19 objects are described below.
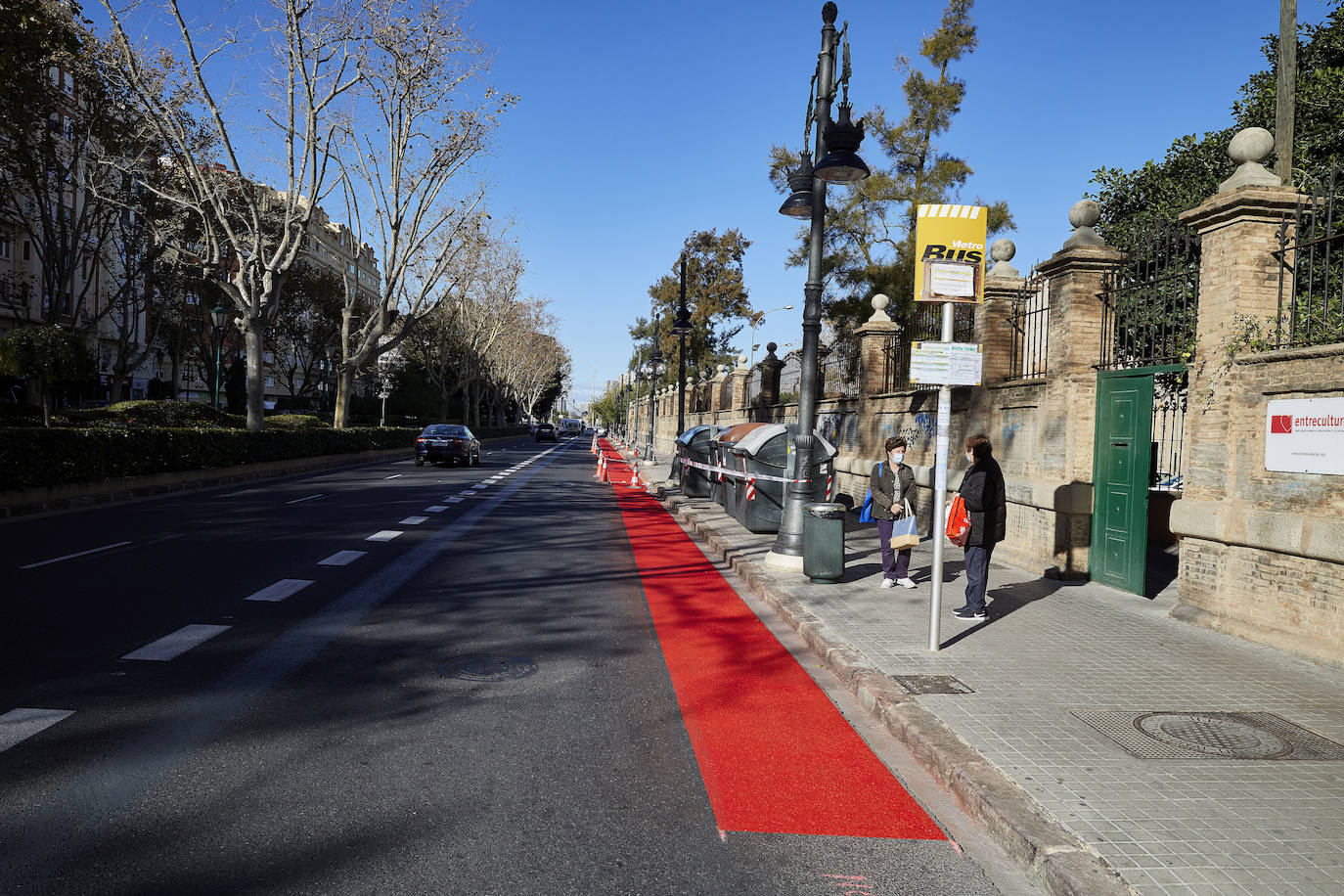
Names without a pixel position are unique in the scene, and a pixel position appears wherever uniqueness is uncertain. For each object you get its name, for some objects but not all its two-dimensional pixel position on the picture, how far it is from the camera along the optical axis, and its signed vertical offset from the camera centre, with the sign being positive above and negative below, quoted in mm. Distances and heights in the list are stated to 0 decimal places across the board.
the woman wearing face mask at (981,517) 7656 -705
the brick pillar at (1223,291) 7738 +1352
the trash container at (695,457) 20219 -673
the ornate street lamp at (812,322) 10117 +1273
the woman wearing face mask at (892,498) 9368 -680
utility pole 13352 +5296
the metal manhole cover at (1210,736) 4582 -1594
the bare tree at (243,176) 23938 +7138
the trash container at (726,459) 16234 -568
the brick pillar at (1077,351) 10273 +1023
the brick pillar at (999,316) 12414 +1699
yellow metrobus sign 6379 +1311
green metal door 9211 -422
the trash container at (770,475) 13883 -702
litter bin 9398 -1175
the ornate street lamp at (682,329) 26000 +2946
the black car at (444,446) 30297 -829
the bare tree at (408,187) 26859 +8162
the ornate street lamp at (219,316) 34281 +3922
